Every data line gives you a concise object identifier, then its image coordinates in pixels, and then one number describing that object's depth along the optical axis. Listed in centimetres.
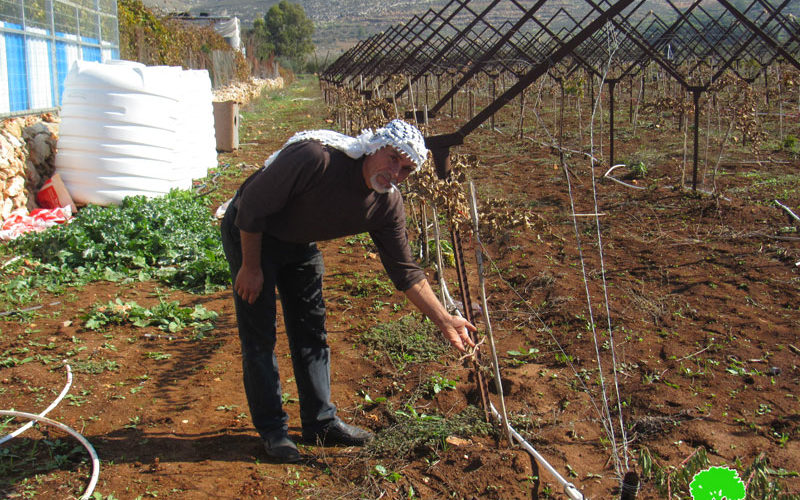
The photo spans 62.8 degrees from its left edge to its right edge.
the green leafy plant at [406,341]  359
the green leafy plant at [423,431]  271
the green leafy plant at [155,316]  405
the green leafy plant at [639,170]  799
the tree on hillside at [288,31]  5347
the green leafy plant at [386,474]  251
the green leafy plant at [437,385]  319
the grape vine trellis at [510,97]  285
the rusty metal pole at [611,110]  811
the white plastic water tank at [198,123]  772
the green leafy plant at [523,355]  361
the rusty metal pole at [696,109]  657
